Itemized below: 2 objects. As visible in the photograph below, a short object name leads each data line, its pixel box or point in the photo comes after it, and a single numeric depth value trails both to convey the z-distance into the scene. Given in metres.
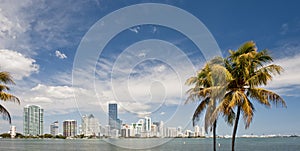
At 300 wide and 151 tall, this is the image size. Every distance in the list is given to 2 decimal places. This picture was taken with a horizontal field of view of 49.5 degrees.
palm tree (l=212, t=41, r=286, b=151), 12.53
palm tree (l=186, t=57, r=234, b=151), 13.27
